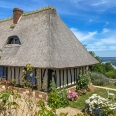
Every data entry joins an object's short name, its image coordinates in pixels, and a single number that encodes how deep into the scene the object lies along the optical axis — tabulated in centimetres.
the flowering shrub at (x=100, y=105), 504
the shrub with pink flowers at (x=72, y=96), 778
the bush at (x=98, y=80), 1292
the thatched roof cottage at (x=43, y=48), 789
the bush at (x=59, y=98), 697
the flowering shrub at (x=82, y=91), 908
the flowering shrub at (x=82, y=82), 947
